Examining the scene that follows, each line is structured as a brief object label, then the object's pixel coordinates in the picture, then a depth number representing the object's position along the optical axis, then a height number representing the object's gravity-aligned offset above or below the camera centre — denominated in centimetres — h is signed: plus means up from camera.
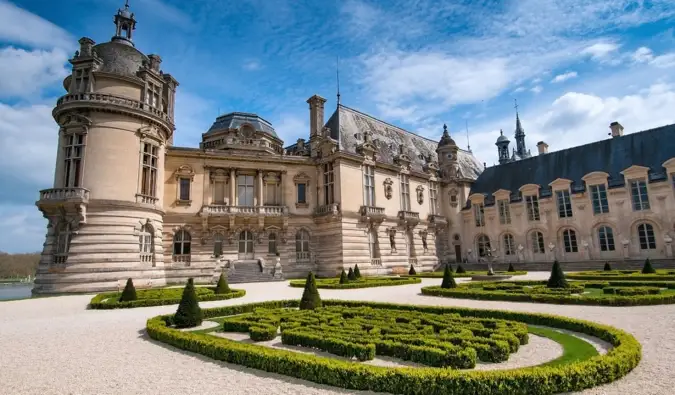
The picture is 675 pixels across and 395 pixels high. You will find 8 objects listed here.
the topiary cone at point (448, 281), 2156 -135
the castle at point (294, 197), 2717 +581
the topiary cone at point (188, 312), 1219 -151
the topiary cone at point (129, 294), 1843 -136
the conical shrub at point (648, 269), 2606 -120
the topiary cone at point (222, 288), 2108 -137
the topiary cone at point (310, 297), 1474 -140
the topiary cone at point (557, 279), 1973 -129
